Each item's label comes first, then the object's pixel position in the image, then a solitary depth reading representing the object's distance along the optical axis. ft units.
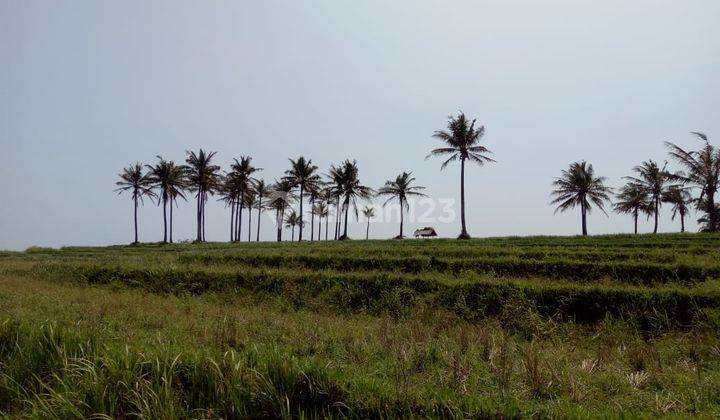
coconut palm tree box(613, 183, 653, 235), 148.88
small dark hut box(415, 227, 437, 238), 199.92
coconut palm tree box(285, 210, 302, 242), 259.60
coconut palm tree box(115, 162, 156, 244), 166.20
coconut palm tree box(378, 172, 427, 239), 165.37
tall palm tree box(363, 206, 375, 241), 257.81
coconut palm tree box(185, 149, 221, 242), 160.15
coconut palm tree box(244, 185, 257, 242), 177.97
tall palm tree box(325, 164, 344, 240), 157.99
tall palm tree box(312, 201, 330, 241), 229.62
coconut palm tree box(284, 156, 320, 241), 156.66
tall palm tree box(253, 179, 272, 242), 191.33
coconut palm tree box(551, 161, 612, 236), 136.56
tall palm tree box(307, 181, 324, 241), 160.16
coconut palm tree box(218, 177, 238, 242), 172.55
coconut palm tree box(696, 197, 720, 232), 109.65
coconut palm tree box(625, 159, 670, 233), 141.08
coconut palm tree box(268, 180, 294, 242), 180.53
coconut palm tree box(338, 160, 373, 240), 157.99
